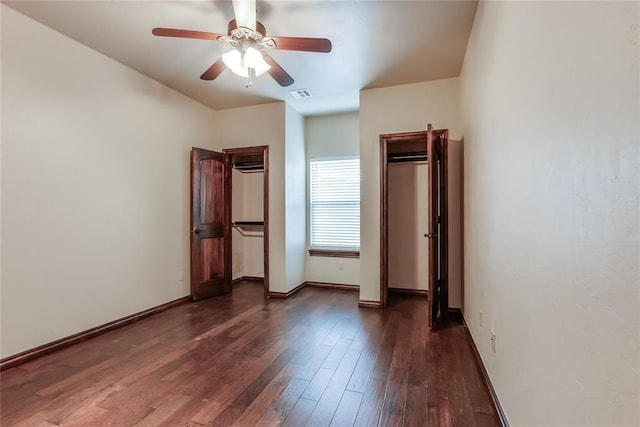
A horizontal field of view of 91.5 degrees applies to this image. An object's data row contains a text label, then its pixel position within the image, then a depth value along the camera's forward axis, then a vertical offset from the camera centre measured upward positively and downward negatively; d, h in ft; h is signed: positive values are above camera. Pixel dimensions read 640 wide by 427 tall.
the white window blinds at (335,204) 15.56 +0.44
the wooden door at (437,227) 10.01 -0.50
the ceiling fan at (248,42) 6.98 +4.01
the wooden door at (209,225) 13.47 -0.55
